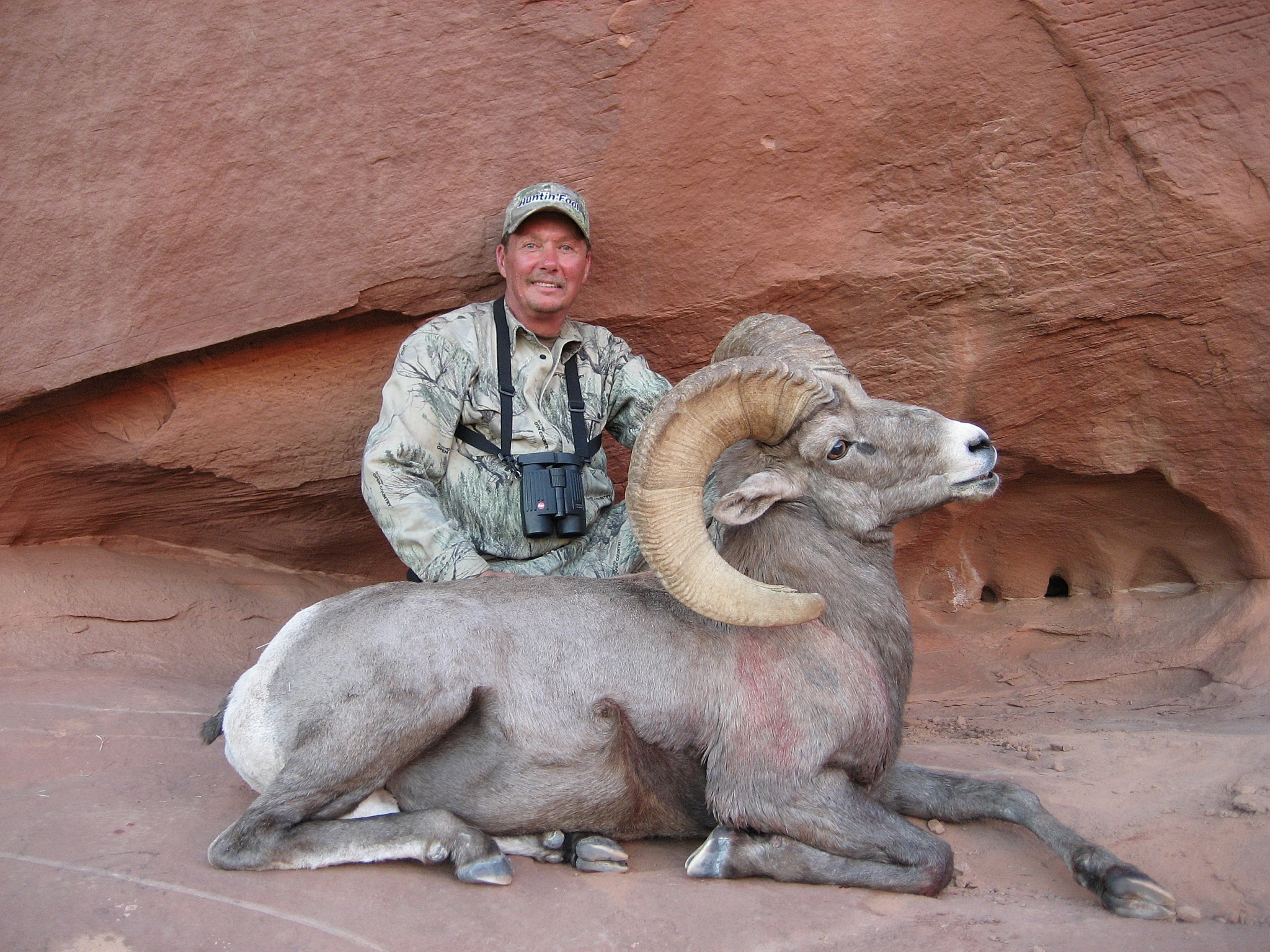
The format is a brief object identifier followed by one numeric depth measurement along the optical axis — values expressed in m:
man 5.12
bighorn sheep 3.85
